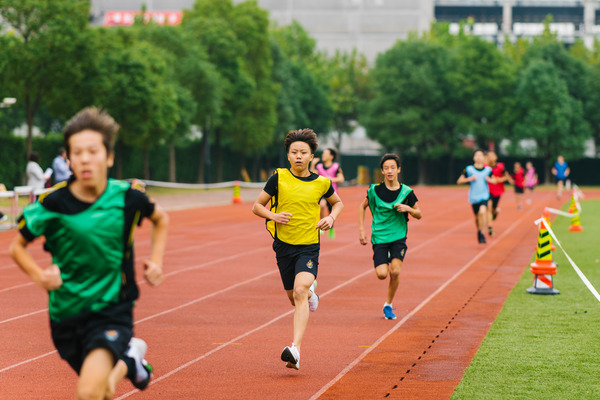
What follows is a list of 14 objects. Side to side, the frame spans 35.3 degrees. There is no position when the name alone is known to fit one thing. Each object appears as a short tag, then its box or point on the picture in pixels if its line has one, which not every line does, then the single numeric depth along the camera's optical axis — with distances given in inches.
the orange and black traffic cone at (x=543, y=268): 467.8
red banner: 3432.6
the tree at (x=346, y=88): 2913.4
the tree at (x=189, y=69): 1882.4
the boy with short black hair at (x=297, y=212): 309.9
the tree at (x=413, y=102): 2527.1
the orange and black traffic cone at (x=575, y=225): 925.4
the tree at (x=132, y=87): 1465.3
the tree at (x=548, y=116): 2503.7
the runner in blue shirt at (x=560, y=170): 1525.3
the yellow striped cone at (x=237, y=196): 1475.1
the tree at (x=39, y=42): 1280.8
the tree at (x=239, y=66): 2027.6
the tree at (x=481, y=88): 2546.8
